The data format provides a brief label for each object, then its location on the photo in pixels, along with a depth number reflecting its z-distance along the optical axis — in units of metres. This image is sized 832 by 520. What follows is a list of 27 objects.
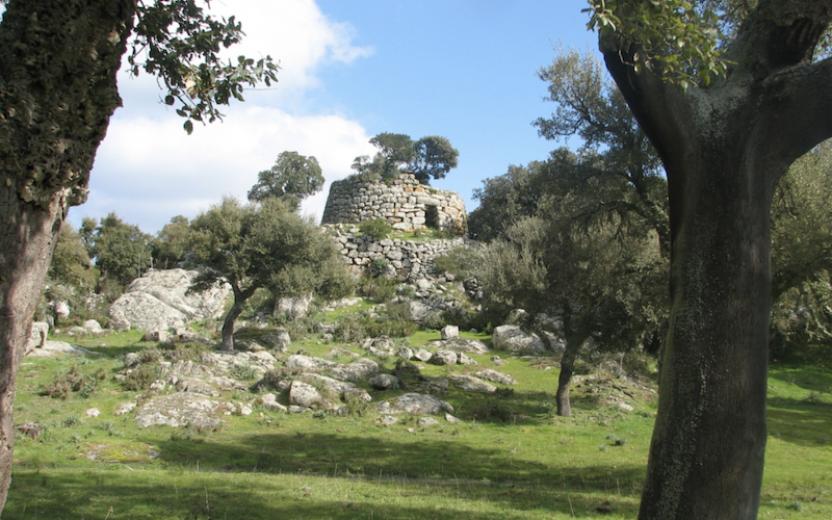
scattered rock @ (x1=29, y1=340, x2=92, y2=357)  26.42
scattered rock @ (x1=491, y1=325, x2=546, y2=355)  34.41
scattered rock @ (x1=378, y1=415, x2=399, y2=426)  21.15
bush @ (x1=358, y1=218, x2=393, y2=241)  50.59
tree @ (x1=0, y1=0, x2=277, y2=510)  4.48
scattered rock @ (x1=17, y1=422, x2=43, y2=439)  16.00
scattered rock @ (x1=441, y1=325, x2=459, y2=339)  36.12
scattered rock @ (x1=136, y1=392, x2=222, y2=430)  19.31
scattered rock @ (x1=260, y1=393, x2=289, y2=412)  21.91
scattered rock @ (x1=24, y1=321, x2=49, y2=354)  26.60
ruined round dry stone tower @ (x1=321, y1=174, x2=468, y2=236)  54.28
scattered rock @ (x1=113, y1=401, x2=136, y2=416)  20.00
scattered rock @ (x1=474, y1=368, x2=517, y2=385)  28.75
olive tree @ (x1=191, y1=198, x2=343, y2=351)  29.80
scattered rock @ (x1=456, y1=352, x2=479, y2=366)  31.17
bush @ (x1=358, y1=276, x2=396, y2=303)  44.28
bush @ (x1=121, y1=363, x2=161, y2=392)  22.55
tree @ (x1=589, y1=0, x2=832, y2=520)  6.08
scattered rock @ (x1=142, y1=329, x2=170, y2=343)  30.85
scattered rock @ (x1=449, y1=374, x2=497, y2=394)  26.97
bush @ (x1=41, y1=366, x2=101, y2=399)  21.25
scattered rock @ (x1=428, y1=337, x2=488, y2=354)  33.91
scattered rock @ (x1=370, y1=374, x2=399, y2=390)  25.39
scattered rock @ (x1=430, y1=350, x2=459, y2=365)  30.77
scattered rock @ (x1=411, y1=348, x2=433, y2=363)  31.31
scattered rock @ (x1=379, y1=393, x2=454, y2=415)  22.52
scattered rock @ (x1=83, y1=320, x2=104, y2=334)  33.27
